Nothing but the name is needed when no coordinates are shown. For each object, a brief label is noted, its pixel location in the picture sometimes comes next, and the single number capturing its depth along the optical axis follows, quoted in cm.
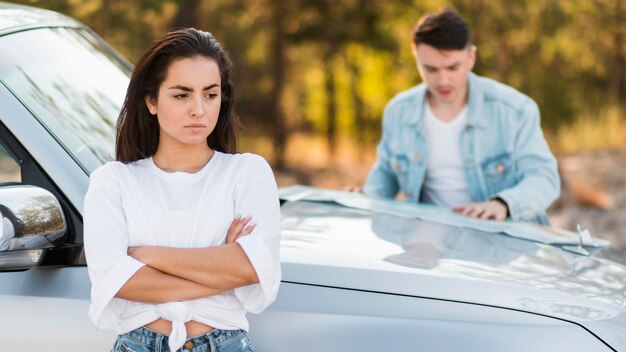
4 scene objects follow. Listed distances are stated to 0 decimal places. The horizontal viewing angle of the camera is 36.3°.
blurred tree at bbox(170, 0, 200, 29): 978
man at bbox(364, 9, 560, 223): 425
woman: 235
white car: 244
